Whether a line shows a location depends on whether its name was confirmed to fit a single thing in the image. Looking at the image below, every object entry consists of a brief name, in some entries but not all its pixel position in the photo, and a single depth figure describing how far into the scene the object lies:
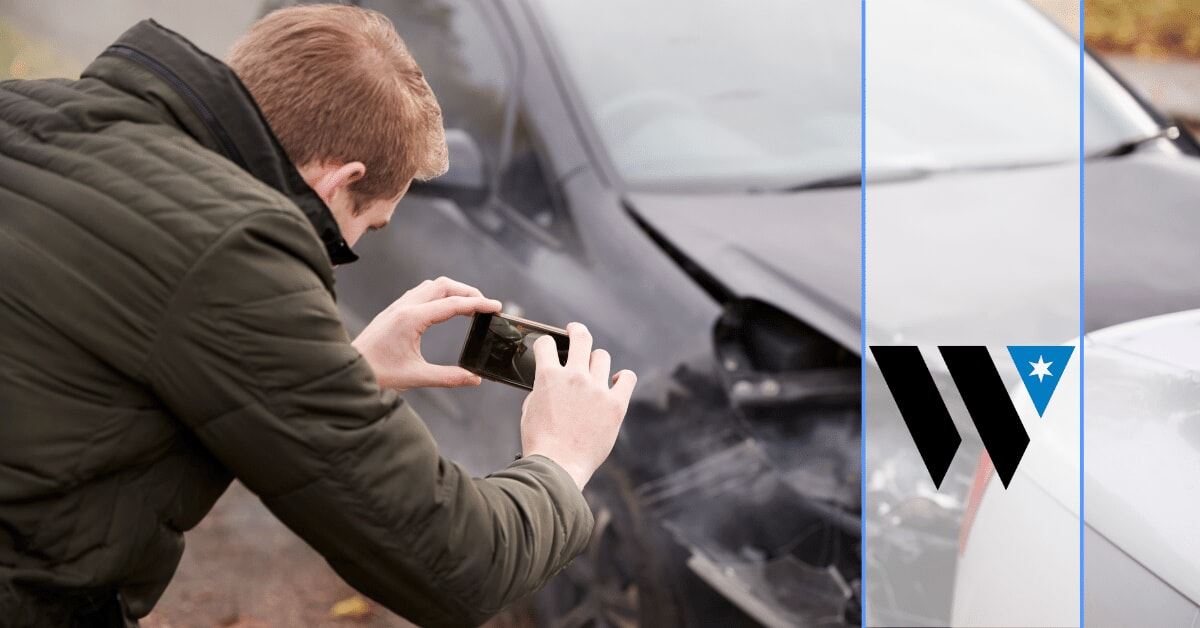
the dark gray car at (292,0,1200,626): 2.17
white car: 1.41
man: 1.06
